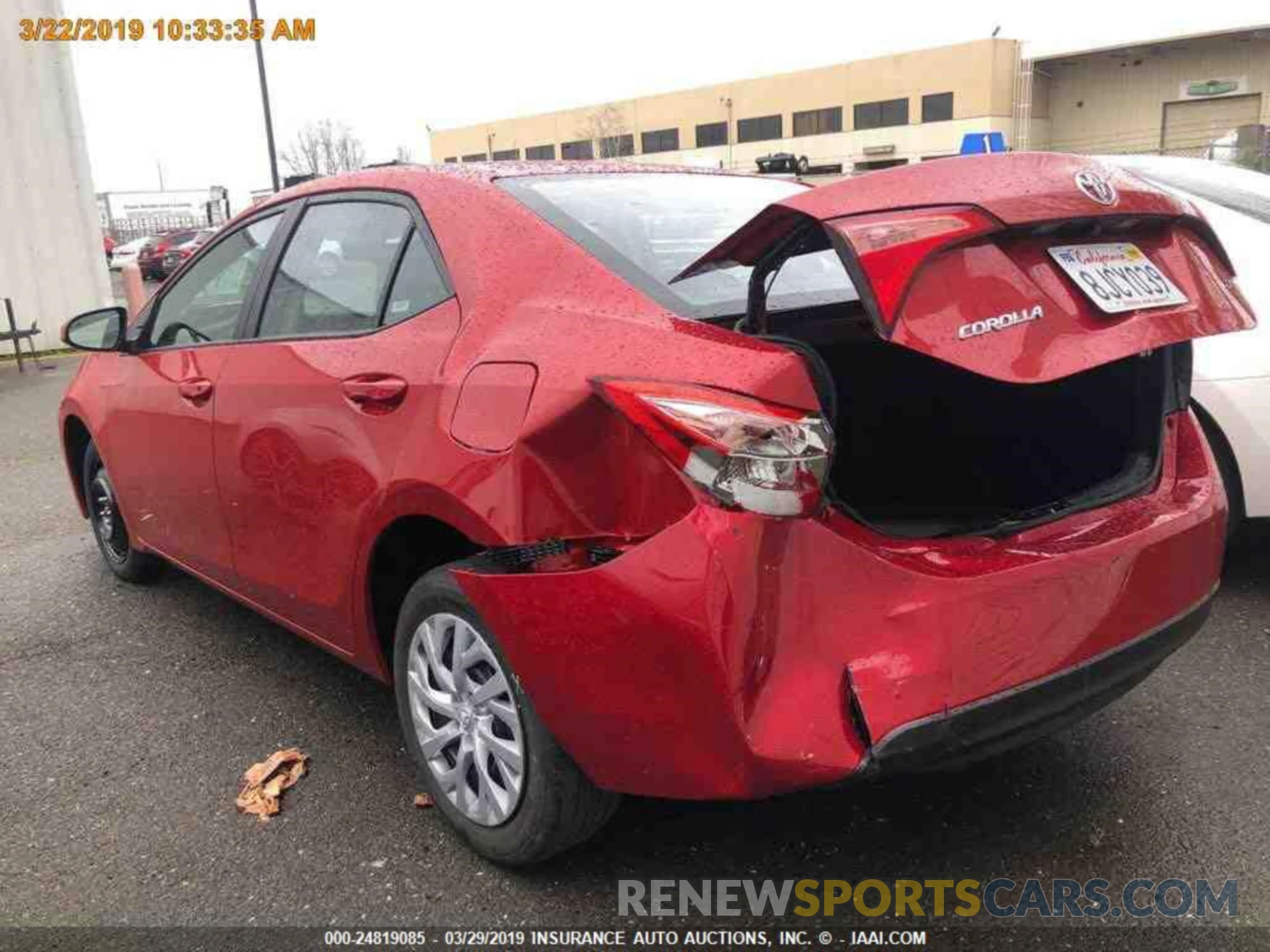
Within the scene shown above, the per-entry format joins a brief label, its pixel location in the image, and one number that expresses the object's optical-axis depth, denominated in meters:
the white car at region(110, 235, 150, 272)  35.25
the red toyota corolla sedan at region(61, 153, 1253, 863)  1.86
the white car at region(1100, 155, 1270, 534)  3.53
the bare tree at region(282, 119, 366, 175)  57.91
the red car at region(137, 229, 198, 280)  30.72
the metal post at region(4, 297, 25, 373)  12.05
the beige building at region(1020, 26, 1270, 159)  47.50
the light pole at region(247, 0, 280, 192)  17.83
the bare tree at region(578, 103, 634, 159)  66.31
